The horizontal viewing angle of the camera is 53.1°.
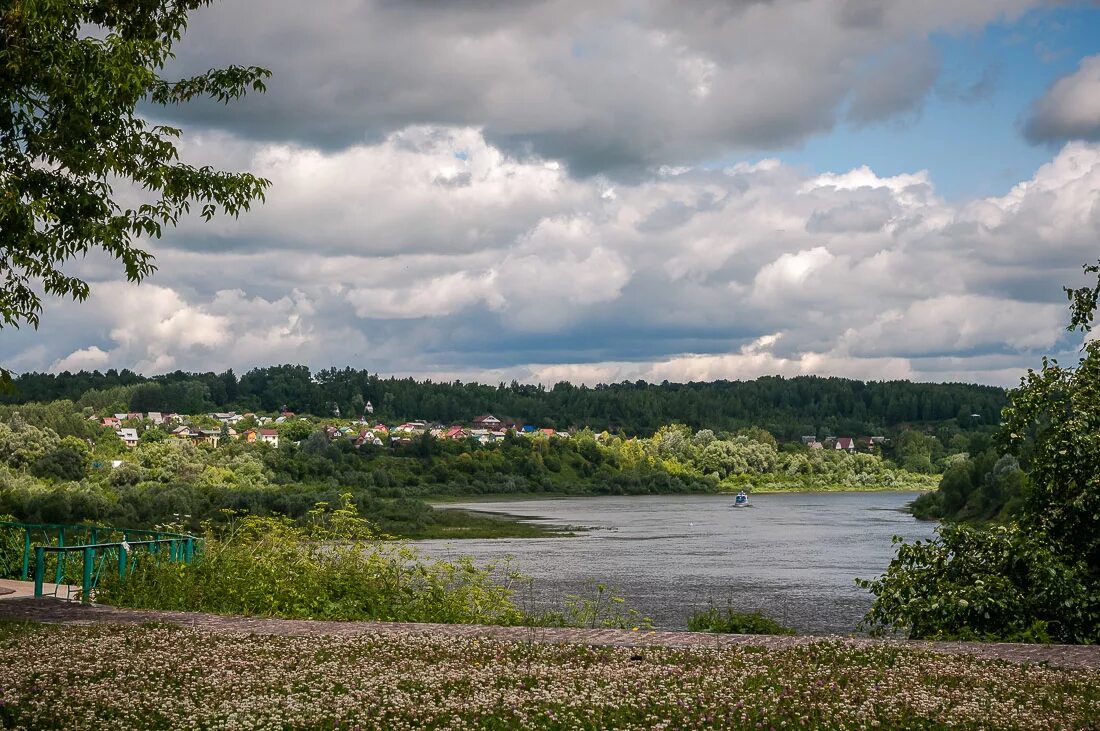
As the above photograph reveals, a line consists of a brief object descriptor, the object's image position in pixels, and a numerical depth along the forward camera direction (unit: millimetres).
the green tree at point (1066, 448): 16219
